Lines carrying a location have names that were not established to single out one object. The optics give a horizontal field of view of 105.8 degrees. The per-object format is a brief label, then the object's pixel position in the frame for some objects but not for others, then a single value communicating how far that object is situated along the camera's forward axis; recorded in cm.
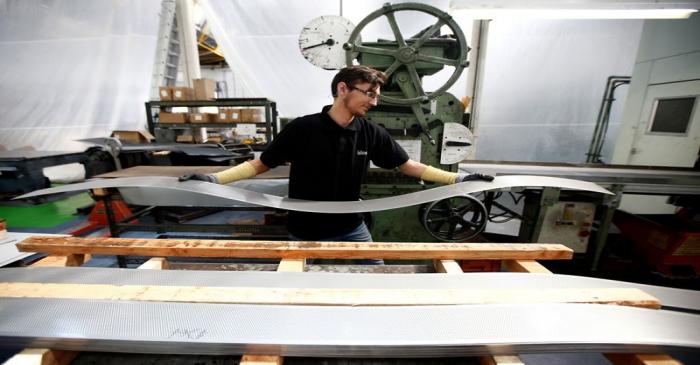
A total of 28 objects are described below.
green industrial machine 147
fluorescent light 193
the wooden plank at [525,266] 88
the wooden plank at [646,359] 56
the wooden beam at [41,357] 51
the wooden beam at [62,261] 86
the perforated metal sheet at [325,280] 74
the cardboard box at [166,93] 331
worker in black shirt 111
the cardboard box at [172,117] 338
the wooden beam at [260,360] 53
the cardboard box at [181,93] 332
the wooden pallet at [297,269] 65
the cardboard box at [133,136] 357
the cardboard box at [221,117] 336
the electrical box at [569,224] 191
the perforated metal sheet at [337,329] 55
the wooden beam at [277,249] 88
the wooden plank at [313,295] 66
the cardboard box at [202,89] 336
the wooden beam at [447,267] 86
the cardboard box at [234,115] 335
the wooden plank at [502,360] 55
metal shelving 327
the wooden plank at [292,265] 83
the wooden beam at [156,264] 84
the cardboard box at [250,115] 333
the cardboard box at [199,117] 337
